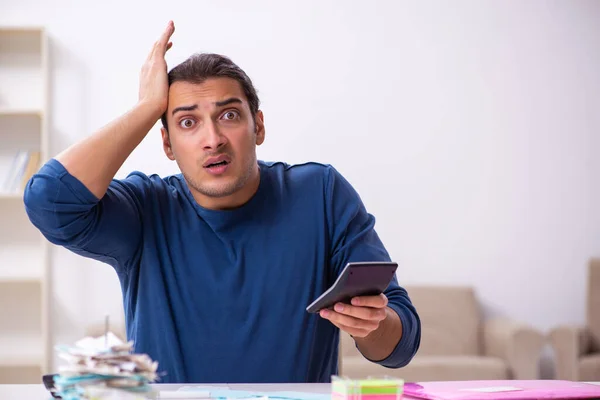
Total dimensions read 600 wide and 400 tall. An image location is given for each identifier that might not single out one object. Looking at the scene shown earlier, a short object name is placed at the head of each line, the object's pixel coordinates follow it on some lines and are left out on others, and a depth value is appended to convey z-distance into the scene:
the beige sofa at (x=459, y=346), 4.09
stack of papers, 1.65
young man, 2.09
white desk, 1.83
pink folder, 1.76
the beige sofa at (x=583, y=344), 4.35
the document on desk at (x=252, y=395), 1.80
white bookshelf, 4.57
